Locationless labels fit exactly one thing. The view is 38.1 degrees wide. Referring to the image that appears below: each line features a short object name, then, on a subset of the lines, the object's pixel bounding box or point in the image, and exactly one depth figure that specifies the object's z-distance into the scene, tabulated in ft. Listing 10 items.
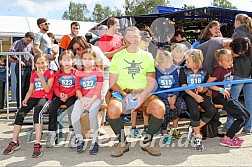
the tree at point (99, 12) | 248.32
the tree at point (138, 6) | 160.86
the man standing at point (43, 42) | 20.94
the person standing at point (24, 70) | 23.03
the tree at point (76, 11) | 280.72
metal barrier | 19.85
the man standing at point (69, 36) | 21.90
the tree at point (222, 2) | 206.67
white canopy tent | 46.21
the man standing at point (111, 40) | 19.95
